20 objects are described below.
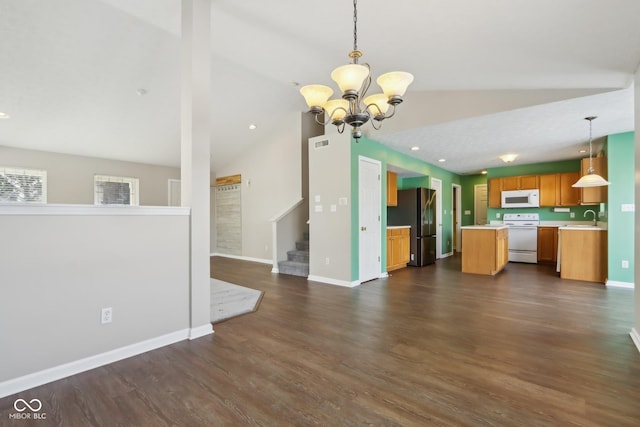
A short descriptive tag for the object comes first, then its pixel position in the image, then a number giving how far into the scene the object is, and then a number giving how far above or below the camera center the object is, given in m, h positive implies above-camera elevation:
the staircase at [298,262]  5.43 -0.96
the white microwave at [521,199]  6.81 +0.31
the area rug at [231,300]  3.31 -1.14
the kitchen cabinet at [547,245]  6.68 -0.76
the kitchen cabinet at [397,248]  5.88 -0.74
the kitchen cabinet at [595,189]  5.07 +0.40
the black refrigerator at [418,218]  6.48 -0.13
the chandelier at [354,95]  2.06 +0.93
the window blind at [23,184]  5.67 +0.57
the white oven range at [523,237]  6.91 -0.60
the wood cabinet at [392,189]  6.31 +0.50
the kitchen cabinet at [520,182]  6.89 +0.71
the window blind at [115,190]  6.78 +0.55
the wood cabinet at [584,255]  4.91 -0.74
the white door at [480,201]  9.28 +0.35
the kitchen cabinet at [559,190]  6.42 +0.49
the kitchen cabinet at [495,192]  7.38 +0.50
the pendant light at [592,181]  4.55 +0.48
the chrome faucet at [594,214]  6.11 -0.06
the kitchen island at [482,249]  5.45 -0.71
